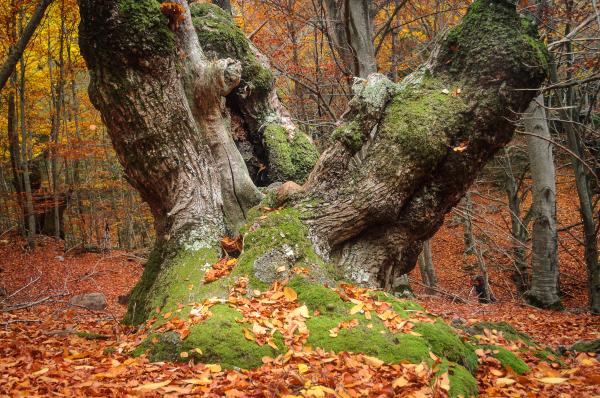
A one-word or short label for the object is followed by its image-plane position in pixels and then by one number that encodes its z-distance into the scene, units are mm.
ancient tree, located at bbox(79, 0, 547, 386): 4289
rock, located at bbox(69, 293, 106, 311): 9039
